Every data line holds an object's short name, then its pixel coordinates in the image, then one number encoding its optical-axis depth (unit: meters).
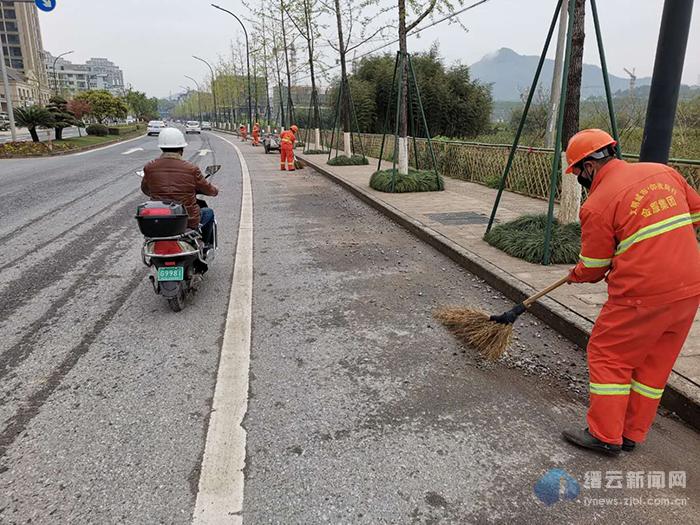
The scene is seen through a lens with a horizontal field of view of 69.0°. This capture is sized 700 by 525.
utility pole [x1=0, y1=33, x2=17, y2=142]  22.61
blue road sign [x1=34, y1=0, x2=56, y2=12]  16.38
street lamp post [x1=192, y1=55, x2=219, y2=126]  69.79
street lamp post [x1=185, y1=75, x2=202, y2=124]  93.06
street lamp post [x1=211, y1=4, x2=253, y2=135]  34.91
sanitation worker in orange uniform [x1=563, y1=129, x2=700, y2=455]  2.29
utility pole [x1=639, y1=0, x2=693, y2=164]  3.59
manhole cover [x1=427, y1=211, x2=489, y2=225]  7.56
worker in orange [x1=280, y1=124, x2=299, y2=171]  16.20
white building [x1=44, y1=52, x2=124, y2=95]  140.38
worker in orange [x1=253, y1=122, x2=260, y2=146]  33.12
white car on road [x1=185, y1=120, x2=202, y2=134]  52.56
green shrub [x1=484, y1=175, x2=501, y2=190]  11.24
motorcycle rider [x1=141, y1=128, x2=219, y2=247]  4.57
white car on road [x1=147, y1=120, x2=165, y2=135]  48.22
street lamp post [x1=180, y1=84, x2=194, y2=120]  128.12
